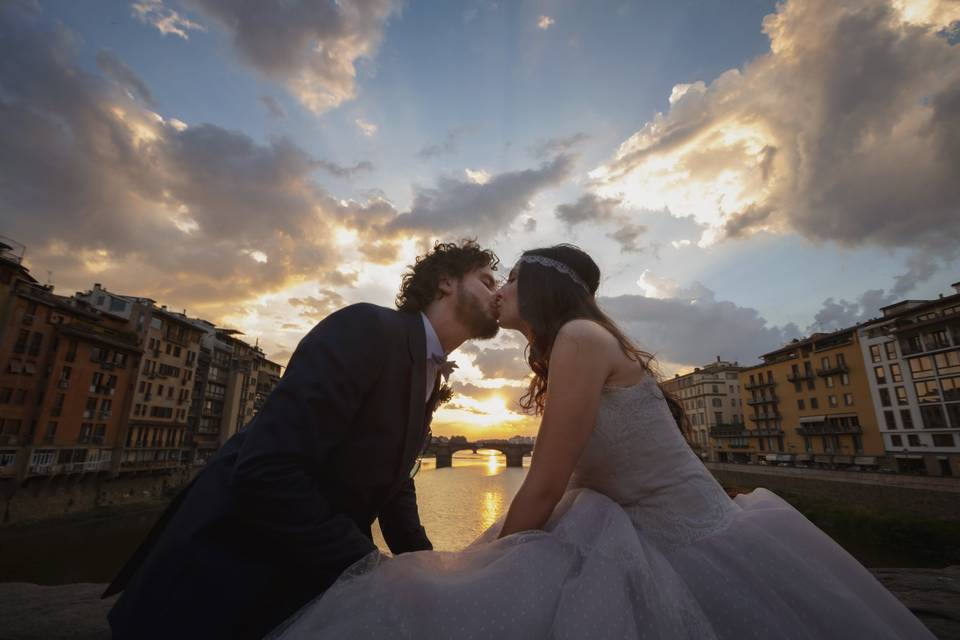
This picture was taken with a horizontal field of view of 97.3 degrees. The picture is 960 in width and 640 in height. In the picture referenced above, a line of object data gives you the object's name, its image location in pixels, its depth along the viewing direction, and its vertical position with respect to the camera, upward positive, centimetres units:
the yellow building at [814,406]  4594 +365
